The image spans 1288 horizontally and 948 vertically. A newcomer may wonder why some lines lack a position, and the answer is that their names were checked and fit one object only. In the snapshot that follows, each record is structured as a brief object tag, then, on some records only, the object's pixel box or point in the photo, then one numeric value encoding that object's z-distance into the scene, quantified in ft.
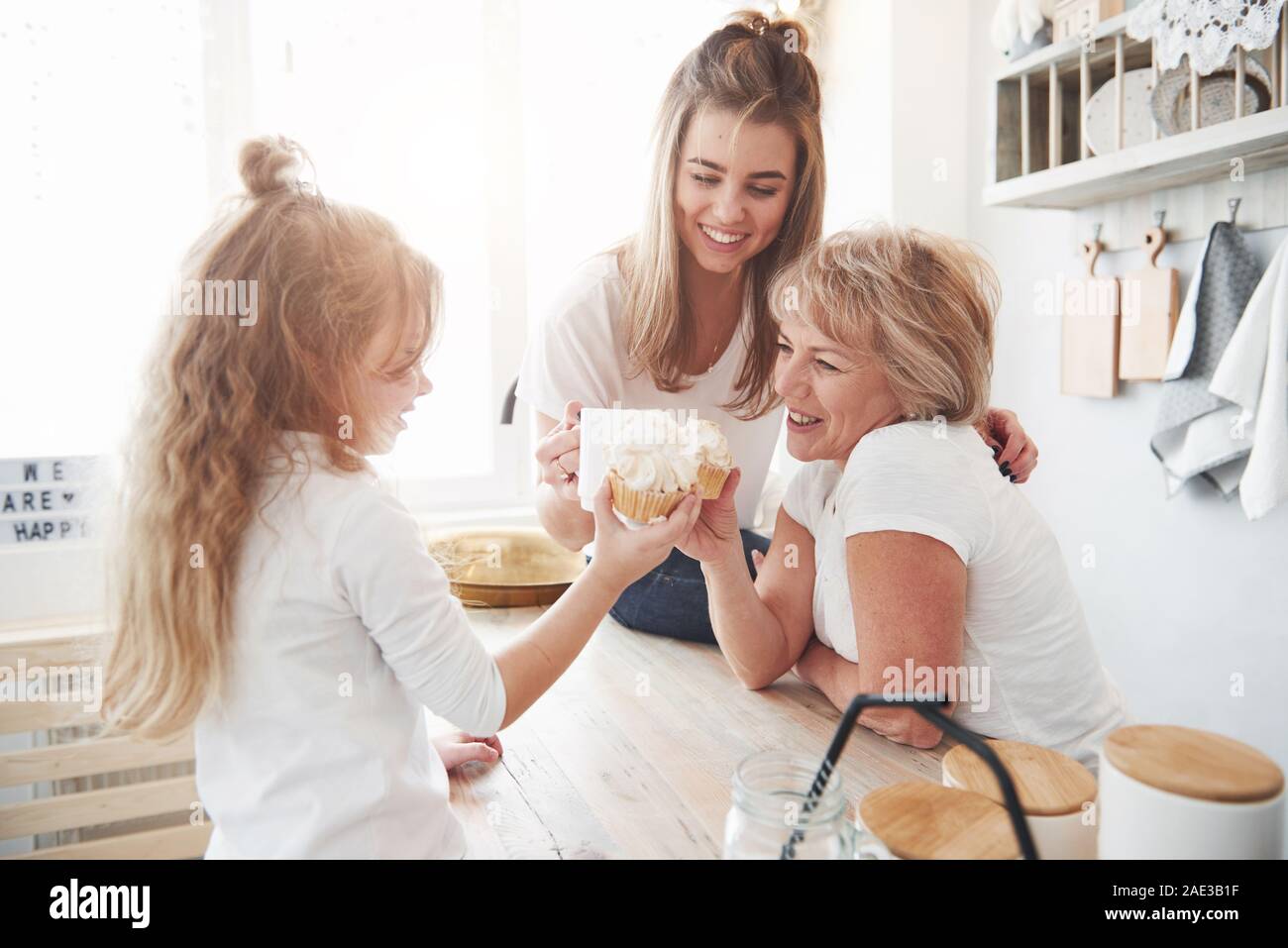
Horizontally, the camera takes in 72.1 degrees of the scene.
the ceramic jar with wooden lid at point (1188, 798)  1.62
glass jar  1.96
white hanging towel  5.60
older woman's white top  3.60
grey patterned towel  6.02
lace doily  5.22
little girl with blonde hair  2.68
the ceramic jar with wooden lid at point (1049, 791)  2.32
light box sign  7.34
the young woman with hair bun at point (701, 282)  5.24
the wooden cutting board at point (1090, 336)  7.22
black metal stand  1.51
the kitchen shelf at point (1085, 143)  5.41
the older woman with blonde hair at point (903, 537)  3.53
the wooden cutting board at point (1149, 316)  6.67
